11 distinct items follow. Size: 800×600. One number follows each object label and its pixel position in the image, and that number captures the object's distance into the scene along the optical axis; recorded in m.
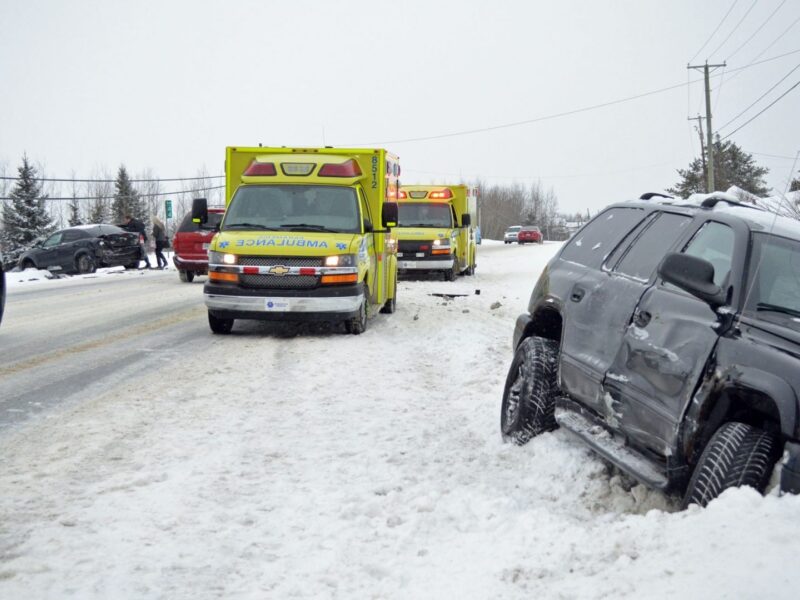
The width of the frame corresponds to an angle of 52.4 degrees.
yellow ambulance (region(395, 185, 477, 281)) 21.89
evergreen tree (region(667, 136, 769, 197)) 57.69
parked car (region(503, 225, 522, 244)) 75.19
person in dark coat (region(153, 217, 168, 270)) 27.60
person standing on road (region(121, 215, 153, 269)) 28.82
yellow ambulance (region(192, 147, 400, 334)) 10.59
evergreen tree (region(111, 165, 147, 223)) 70.66
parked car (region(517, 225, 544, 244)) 69.19
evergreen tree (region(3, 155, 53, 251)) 52.78
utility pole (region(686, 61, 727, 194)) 42.19
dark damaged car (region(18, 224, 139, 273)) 26.53
